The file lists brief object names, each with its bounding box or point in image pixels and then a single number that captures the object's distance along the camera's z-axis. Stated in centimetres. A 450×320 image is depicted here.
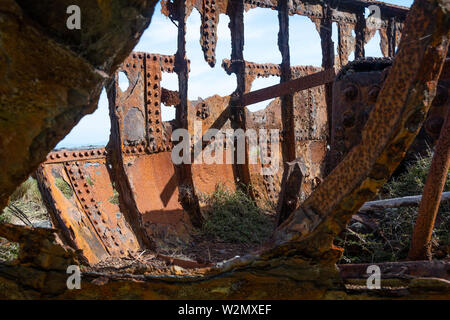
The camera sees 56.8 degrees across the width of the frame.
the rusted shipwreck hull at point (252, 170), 164
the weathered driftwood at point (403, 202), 322
